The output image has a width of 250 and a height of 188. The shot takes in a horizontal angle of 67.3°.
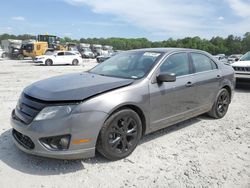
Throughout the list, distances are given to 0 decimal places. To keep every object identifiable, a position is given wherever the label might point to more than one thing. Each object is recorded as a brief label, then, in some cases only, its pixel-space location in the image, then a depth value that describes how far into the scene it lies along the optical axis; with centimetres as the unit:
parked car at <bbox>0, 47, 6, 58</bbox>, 2679
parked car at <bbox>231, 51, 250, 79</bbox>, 685
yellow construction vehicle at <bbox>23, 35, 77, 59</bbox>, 2339
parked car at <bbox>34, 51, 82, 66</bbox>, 1766
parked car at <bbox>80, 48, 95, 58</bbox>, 3089
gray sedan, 233
